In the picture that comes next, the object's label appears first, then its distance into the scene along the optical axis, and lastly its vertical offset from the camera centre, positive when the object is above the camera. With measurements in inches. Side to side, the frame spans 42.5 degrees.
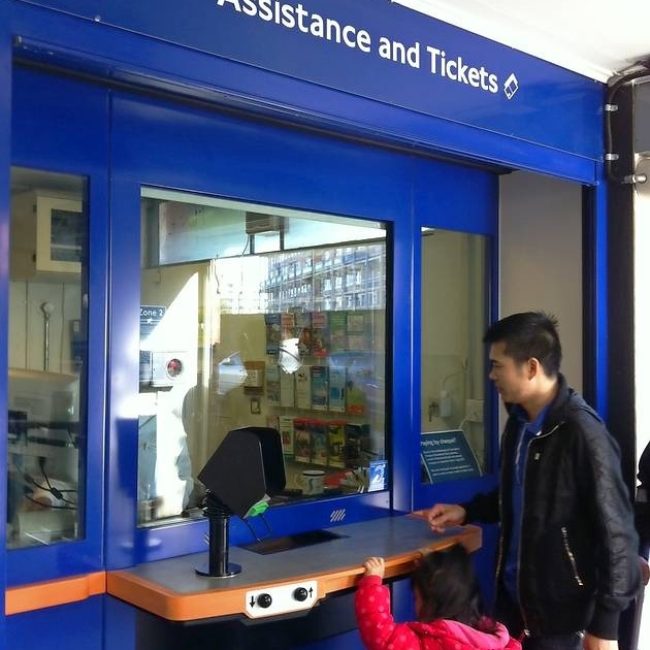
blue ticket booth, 81.5 +9.0
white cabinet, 84.2 +11.7
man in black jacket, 87.0 -17.6
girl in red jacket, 81.9 -26.9
